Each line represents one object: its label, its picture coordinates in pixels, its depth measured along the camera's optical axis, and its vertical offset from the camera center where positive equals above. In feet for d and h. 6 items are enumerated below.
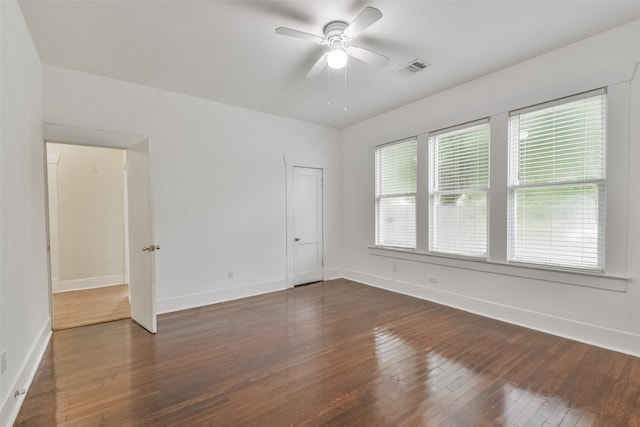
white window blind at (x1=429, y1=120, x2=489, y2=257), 12.17 +0.75
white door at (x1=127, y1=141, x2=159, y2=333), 10.67 -1.19
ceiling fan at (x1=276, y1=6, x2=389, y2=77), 7.39 +4.67
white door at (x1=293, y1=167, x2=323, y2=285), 17.01 -1.04
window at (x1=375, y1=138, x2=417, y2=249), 15.11 +0.72
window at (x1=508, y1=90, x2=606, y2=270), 9.31 +0.77
